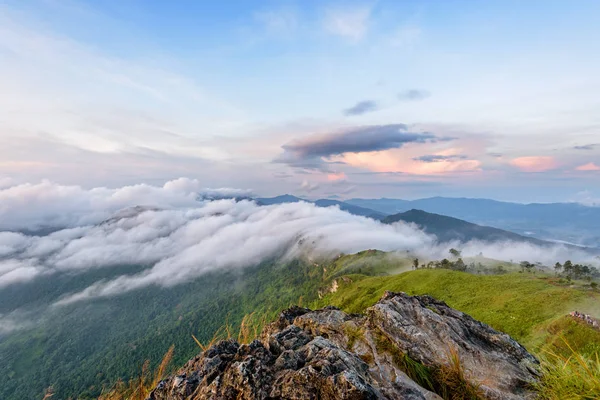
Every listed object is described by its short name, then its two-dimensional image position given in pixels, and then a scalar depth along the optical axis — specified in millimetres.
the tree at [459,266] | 155750
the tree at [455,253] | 172575
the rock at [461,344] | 8625
